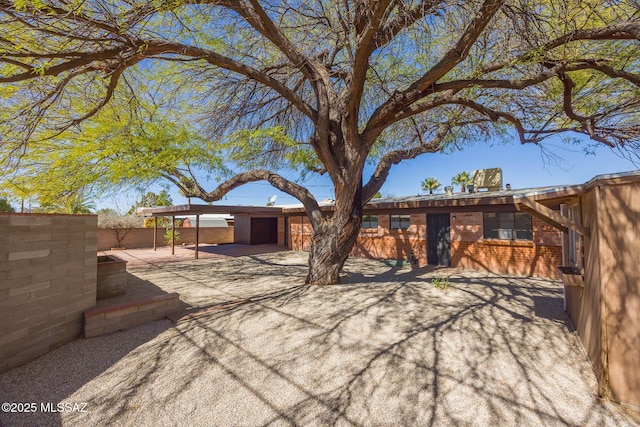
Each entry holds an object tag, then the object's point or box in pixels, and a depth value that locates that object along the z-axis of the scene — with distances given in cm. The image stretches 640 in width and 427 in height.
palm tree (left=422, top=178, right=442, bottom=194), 2540
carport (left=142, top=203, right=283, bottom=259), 1673
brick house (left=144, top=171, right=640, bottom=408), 280
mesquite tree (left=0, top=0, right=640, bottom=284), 430
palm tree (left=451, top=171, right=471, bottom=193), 2234
